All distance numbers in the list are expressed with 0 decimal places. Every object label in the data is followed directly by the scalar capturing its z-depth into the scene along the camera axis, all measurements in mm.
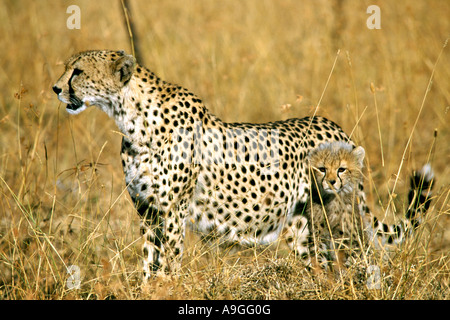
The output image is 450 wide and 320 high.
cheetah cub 6707
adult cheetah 6371
